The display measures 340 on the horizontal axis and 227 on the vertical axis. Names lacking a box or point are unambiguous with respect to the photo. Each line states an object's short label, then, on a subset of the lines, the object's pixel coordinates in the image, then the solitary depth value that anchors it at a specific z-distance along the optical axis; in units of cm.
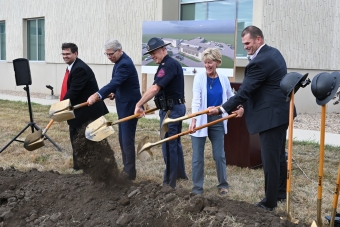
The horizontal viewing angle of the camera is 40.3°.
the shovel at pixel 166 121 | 461
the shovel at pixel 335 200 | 361
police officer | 531
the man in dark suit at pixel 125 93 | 589
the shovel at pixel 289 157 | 384
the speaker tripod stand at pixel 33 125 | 801
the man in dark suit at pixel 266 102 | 464
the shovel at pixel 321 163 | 360
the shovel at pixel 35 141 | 631
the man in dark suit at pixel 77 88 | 643
